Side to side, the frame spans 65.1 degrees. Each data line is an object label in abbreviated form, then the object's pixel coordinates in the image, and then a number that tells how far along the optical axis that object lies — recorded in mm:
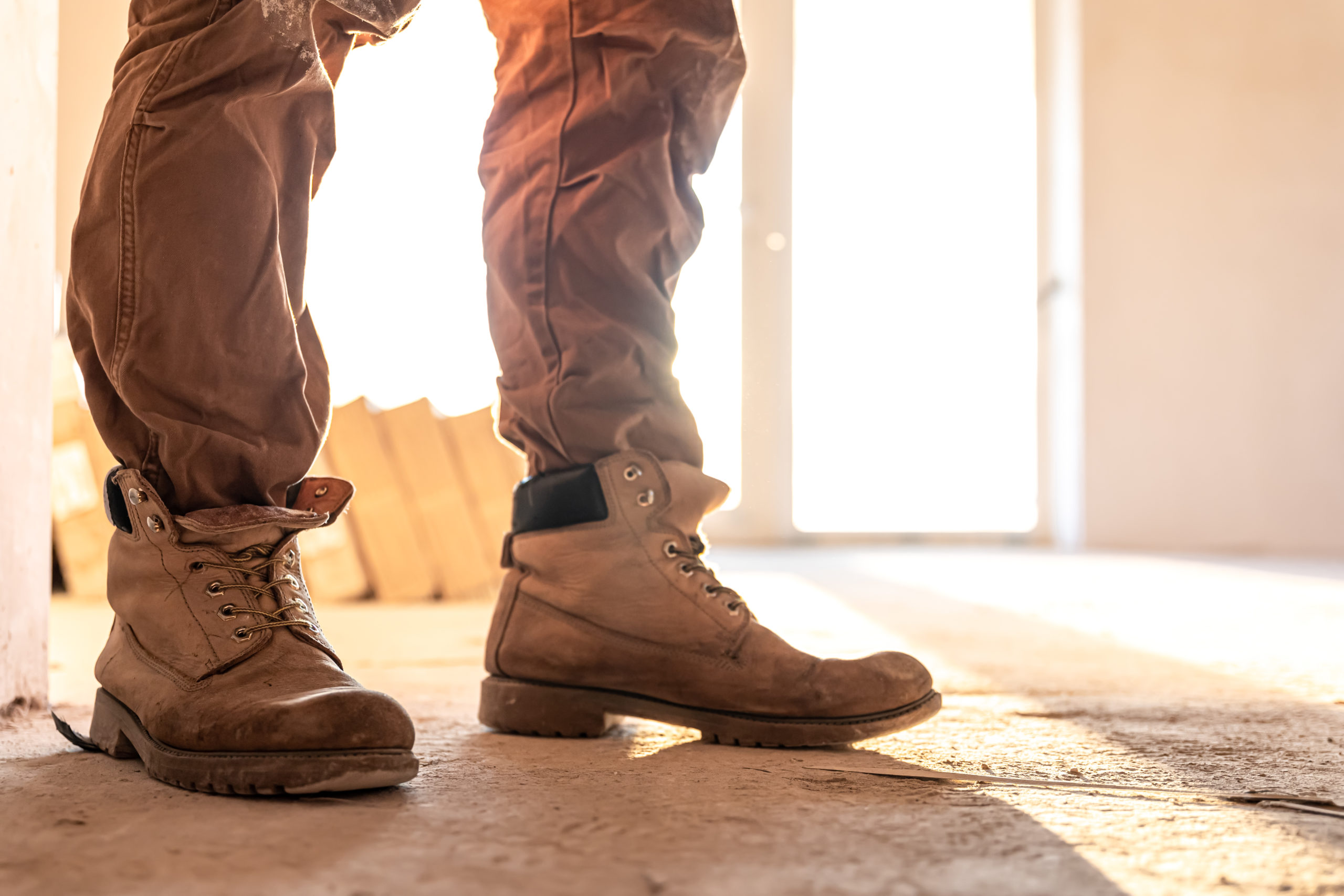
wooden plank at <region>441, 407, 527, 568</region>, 2229
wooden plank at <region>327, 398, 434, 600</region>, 2211
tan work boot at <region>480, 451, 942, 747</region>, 760
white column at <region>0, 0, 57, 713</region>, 848
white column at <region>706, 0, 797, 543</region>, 4121
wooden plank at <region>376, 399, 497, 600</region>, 2221
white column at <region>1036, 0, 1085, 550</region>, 4137
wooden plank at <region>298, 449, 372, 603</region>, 2160
